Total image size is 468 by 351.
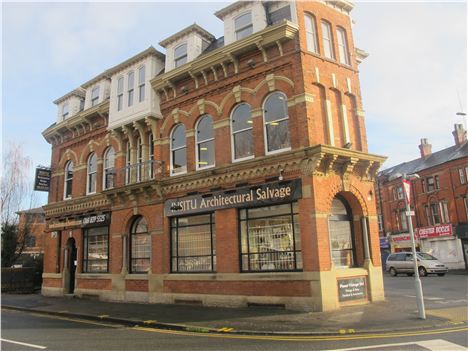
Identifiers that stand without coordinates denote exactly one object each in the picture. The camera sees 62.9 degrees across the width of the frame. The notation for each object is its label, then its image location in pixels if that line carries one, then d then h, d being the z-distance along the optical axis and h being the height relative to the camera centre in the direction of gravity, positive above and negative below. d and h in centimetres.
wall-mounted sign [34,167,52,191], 2436 +548
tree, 3056 +355
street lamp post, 1108 -7
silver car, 2866 -113
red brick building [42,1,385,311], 1397 +344
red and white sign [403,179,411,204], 1248 +196
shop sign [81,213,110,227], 2044 +235
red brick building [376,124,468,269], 3619 +457
